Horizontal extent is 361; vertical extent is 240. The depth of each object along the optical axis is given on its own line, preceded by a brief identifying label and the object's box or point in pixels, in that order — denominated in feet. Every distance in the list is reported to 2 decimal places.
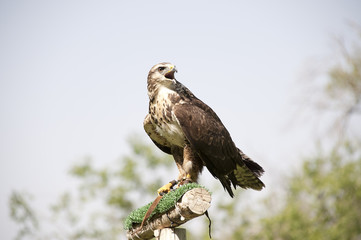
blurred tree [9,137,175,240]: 124.26
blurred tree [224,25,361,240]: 104.78
